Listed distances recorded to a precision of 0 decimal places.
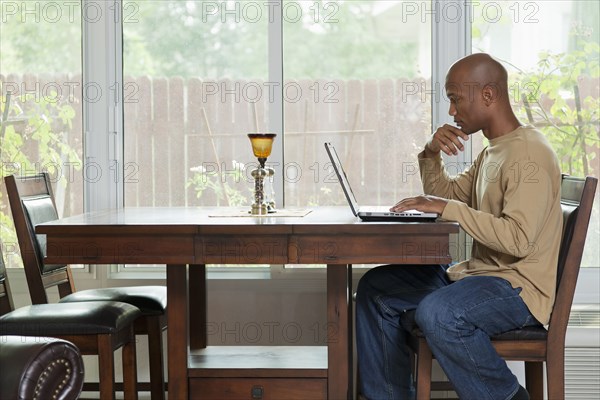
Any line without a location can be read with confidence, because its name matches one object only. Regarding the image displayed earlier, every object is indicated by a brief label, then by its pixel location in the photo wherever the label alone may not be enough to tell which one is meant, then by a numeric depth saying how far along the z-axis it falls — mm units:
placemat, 4739
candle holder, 4891
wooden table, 4081
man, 4112
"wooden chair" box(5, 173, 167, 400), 4875
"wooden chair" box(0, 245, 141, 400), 4314
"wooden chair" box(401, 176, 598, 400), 4184
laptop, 4190
